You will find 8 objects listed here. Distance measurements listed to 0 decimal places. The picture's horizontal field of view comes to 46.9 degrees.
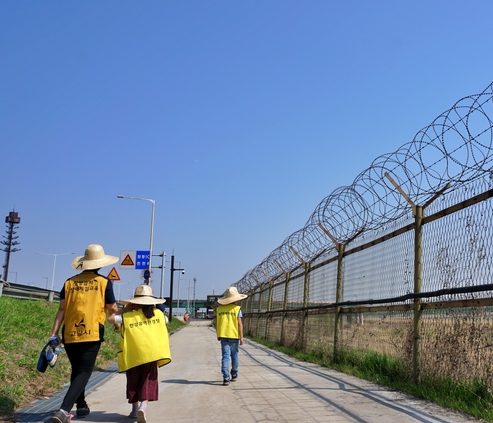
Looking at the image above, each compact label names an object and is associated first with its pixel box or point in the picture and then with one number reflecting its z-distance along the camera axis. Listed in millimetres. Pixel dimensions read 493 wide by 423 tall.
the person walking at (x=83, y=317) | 5371
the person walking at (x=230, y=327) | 8448
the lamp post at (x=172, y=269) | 56556
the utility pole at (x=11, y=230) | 109906
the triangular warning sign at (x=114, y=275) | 17358
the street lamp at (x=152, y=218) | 31062
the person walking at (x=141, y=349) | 5578
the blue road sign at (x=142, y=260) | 24734
